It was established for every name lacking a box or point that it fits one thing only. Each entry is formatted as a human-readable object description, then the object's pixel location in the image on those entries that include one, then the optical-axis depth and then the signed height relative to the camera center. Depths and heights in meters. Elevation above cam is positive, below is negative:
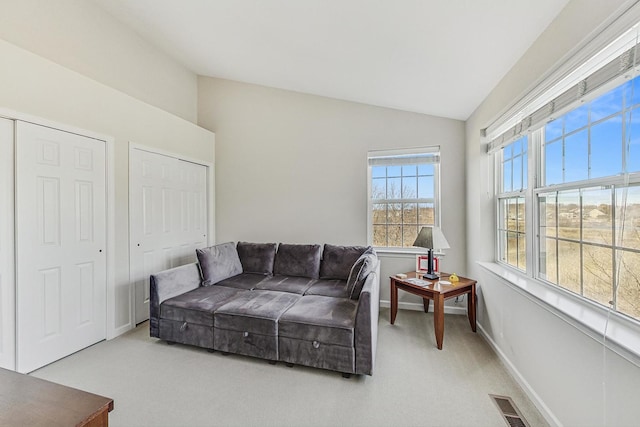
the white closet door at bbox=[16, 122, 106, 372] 2.16 -0.25
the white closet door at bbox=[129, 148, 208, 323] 3.05 -0.02
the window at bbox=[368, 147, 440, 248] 3.54 +0.24
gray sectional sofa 2.13 -0.82
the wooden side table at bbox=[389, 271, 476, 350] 2.53 -0.78
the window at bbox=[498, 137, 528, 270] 2.35 +0.07
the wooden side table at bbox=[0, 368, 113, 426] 0.75 -0.54
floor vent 1.64 -1.23
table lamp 2.91 -0.31
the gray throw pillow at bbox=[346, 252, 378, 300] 2.51 -0.57
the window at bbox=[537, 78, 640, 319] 1.30 +0.06
